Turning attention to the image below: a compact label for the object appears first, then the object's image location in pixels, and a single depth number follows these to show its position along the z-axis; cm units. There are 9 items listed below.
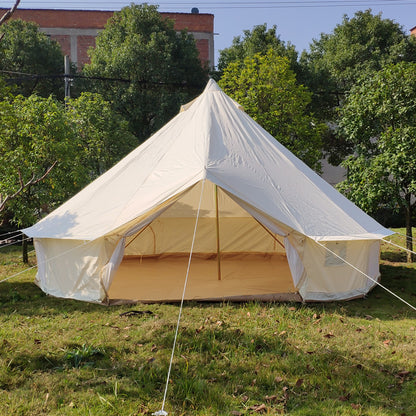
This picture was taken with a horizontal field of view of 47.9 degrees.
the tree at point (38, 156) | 676
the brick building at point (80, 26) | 2135
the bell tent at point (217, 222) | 500
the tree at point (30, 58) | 1576
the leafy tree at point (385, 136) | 736
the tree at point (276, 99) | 1129
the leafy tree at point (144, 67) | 1488
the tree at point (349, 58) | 1591
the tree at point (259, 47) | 1580
